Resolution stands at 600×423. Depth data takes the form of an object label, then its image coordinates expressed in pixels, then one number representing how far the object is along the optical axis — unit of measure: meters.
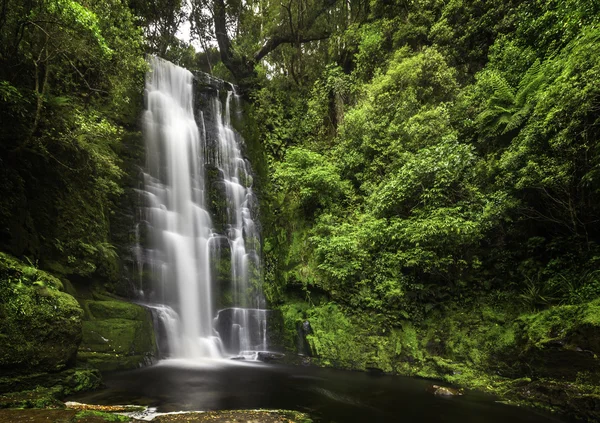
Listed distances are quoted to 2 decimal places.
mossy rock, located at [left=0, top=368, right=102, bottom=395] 6.12
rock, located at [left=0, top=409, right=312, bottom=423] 4.72
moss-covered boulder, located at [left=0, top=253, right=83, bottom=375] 6.30
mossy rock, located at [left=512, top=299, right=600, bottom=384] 7.15
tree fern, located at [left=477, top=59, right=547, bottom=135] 9.79
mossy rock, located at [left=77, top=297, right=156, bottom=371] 8.98
